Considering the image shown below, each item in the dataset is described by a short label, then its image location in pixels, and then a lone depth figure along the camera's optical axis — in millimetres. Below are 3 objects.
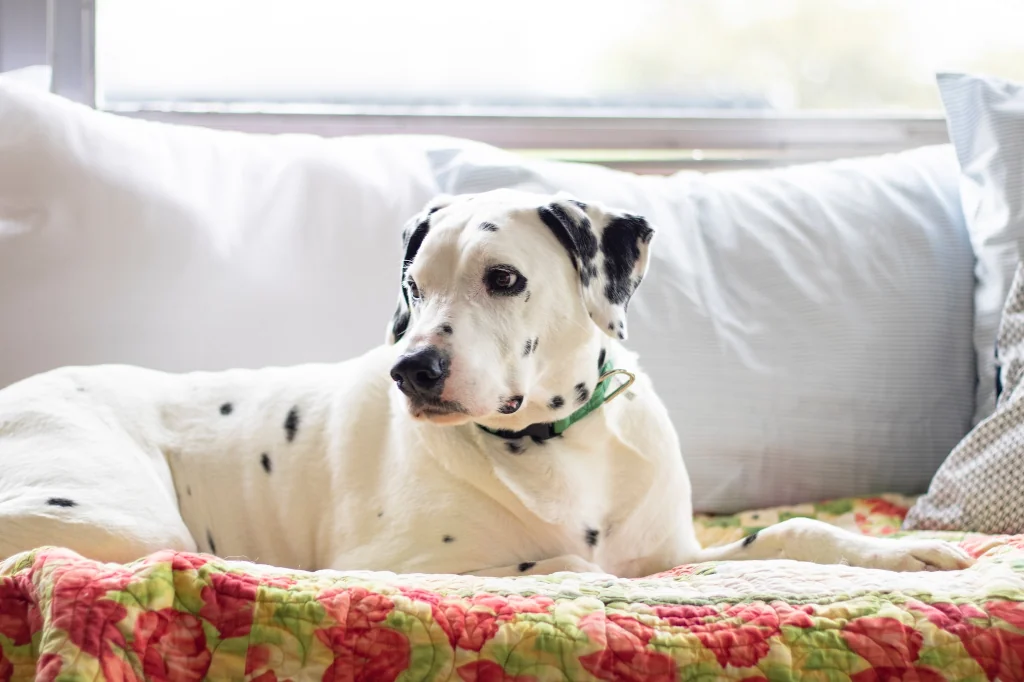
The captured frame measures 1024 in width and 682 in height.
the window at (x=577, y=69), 2650
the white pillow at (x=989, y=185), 1947
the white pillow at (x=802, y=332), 1964
